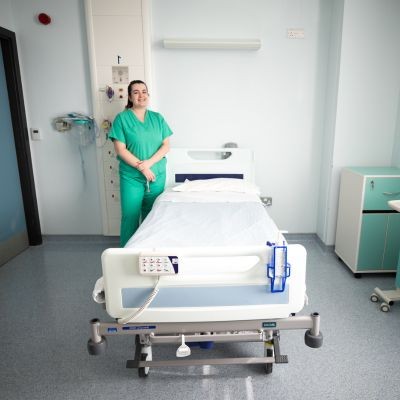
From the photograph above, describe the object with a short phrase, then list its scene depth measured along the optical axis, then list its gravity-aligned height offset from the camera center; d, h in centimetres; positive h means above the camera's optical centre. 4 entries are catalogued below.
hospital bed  131 -71
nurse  273 -36
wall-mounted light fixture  298 +53
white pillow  271 -62
